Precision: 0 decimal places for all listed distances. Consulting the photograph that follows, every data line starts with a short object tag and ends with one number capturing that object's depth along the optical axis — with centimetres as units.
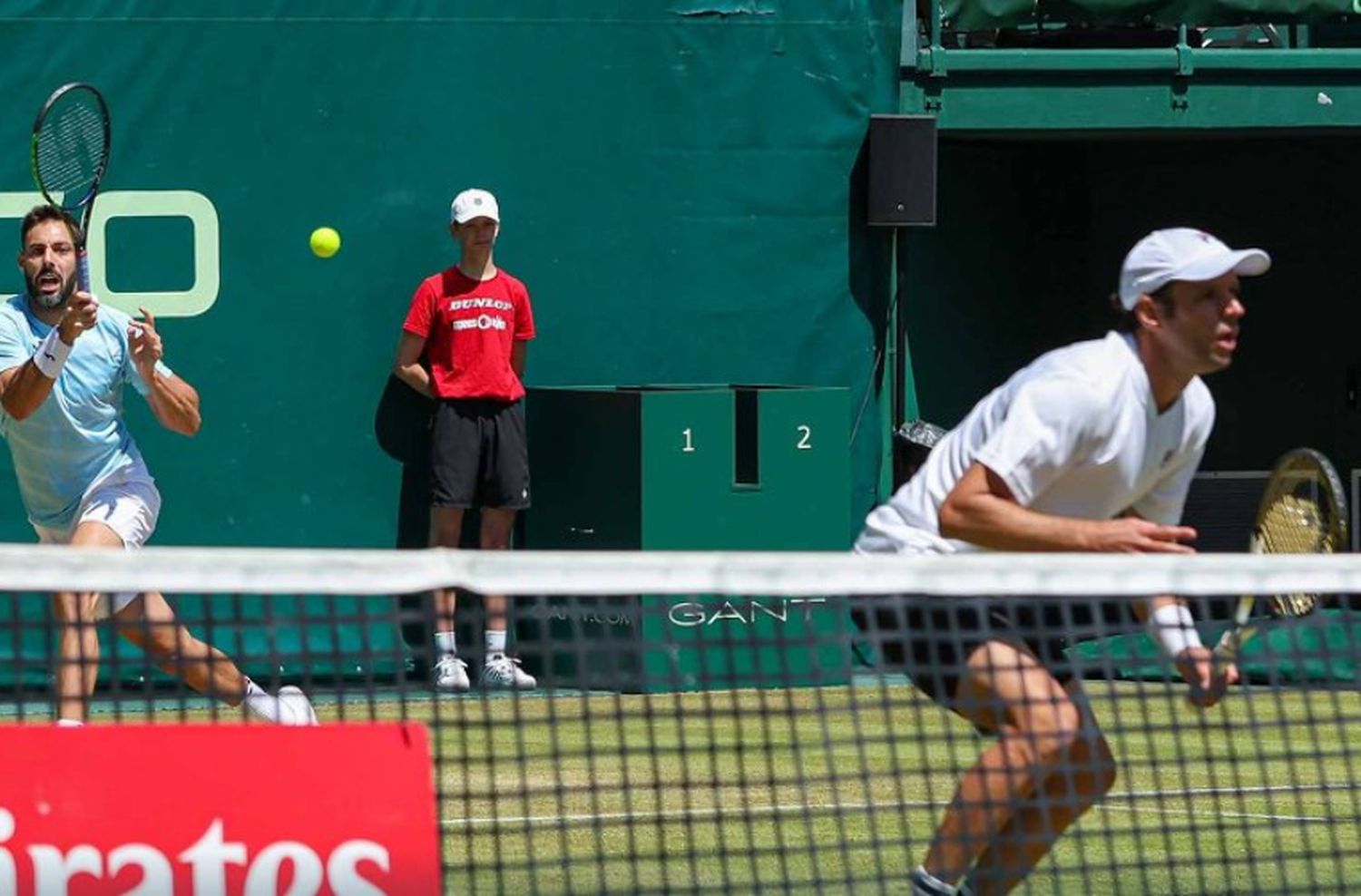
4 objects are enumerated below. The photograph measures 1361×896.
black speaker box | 2233
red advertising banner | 855
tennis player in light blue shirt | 1474
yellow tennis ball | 2169
